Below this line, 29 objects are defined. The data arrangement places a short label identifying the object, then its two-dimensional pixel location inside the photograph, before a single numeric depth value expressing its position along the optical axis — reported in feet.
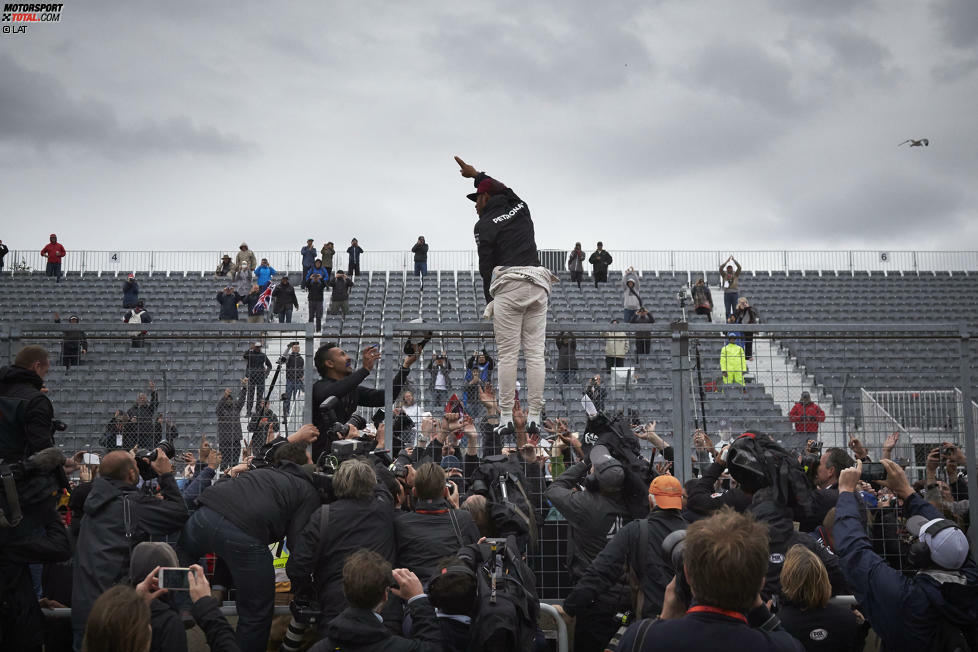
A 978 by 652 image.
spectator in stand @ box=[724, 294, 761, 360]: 54.82
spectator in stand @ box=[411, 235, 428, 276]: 87.10
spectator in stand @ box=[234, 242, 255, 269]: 83.46
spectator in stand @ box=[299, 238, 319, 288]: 80.89
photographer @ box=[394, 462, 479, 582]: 16.93
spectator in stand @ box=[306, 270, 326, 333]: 69.92
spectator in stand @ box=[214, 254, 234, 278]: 86.63
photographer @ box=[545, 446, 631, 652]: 17.54
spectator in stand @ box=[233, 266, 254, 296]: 79.46
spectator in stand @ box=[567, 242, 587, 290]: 85.82
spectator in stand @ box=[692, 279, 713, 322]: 70.18
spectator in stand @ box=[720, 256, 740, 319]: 74.84
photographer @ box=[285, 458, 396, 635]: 16.57
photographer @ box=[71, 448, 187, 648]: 16.69
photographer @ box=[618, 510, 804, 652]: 9.39
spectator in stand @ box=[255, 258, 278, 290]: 76.43
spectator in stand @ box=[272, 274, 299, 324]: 68.54
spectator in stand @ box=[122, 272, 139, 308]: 76.13
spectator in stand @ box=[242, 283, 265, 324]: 66.33
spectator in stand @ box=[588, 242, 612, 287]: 84.94
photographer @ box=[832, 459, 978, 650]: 13.61
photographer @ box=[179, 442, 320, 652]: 17.02
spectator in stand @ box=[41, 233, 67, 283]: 87.25
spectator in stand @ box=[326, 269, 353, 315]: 72.95
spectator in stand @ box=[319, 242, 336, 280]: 80.38
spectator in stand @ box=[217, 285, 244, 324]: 68.90
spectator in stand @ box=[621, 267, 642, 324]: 71.36
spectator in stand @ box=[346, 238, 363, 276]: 84.99
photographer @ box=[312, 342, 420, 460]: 20.79
